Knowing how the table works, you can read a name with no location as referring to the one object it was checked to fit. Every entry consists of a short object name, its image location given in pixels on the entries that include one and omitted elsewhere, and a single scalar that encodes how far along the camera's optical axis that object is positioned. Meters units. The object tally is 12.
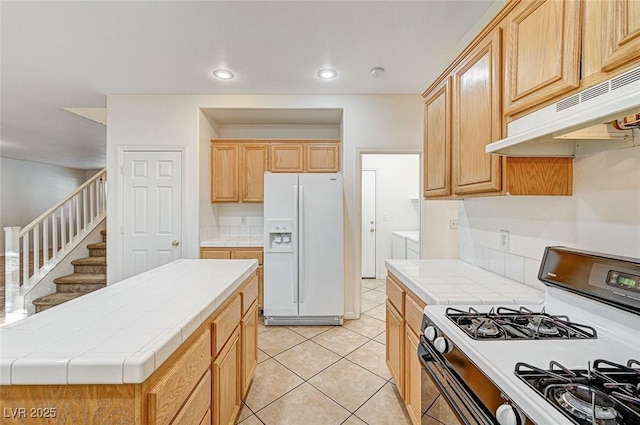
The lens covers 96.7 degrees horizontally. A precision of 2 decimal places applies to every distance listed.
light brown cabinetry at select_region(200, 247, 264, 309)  3.30
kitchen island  0.76
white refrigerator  3.10
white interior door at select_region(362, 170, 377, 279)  5.02
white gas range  0.63
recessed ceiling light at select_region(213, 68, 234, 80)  2.72
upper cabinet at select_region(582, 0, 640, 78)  0.80
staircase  3.74
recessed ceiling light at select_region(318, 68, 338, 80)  2.72
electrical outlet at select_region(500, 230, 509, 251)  1.69
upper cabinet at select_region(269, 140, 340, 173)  3.58
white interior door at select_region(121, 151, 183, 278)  3.30
